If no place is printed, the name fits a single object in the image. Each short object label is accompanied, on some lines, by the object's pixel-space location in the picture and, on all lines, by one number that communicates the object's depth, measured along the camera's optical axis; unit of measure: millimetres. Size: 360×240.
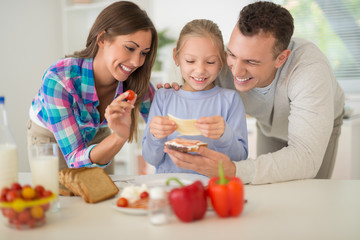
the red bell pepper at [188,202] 1124
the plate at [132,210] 1196
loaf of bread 1357
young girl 1923
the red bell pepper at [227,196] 1164
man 1654
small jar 1118
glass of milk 1266
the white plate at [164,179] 1511
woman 1927
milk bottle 1241
